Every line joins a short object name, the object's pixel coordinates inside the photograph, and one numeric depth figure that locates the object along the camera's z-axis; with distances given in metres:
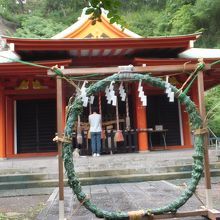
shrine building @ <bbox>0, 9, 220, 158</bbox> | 11.64
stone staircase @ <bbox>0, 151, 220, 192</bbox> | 8.33
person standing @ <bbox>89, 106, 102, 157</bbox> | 11.20
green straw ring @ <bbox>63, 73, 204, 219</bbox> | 4.33
